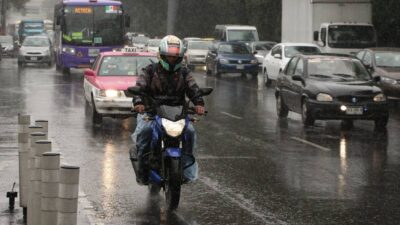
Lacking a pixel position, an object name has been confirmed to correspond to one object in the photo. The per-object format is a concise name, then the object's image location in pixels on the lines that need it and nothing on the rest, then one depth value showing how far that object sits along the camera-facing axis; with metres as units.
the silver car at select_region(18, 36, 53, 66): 46.59
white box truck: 33.16
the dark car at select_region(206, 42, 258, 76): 38.78
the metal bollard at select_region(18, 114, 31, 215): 8.97
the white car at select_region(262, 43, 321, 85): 31.80
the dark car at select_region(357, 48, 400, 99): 24.58
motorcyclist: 9.59
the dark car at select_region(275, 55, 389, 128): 17.75
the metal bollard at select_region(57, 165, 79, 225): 6.05
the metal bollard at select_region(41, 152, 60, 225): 6.53
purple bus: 37.62
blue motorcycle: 9.22
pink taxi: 18.23
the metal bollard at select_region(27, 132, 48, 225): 7.38
